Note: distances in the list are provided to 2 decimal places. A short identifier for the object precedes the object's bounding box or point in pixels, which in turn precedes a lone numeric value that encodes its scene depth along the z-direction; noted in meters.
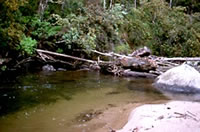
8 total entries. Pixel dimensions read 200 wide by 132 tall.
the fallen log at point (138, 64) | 9.46
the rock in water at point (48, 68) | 10.14
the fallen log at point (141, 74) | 9.50
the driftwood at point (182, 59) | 10.52
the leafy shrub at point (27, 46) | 8.94
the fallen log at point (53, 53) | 9.74
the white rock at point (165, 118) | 3.75
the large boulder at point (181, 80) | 7.30
